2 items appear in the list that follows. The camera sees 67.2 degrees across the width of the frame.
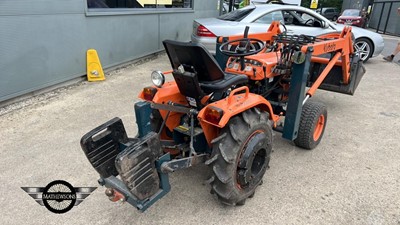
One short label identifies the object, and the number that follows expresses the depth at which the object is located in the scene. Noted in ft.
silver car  22.24
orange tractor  6.97
